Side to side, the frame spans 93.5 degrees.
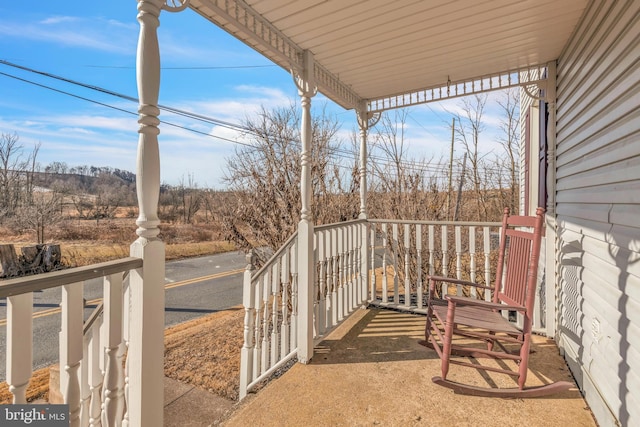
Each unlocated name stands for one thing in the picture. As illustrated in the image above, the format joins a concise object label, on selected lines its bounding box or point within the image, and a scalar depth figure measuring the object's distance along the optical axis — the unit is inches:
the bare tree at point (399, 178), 216.4
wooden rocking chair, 74.0
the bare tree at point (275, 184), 202.2
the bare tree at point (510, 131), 295.0
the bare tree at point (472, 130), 304.8
